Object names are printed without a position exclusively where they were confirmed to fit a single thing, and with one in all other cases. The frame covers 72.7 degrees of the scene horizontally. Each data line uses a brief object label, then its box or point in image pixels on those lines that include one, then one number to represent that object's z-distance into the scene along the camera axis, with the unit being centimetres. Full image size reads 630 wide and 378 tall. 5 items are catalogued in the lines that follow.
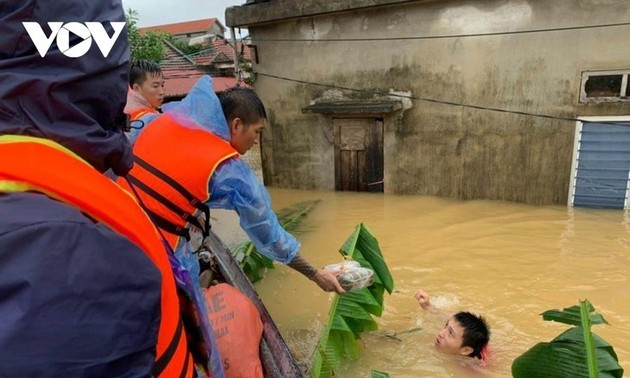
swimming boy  336
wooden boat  263
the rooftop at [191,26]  3189
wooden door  849
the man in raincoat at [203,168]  220
